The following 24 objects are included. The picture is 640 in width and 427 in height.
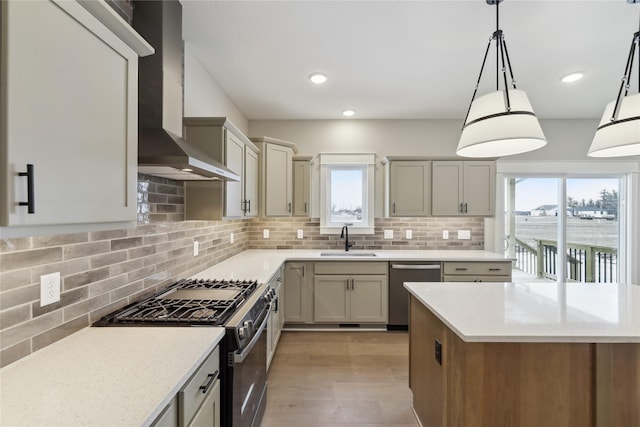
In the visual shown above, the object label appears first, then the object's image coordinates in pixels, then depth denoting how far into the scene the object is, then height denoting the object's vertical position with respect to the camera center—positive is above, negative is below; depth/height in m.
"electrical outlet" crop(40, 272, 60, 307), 1.11 -0.29
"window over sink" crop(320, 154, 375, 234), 3.95 +0.34
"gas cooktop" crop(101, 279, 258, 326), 1.36 -0.50
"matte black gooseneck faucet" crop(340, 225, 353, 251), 3.89 -0.28
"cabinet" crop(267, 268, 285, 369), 2.49 -1.00
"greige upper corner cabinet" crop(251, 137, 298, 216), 3.28 +0.48
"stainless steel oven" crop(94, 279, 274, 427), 1.31 -0.52
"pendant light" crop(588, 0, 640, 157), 1.58 +0.51
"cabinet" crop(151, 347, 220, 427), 0.92 -0.67
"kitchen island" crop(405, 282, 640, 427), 1.31 -0.75
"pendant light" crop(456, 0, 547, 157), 1.42 +0.50
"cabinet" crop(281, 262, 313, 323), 3.40 -0.91
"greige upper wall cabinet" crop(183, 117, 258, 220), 2.14 +0.40
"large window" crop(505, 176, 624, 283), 3.99 -0.07
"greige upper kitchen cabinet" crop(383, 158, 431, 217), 3.69 +0.39
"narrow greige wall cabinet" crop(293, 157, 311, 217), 3.71 +0.40
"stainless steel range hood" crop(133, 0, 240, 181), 1.45 +0.66
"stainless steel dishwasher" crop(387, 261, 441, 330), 3.37 -0.75
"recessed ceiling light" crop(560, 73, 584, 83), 2.72 +1.35
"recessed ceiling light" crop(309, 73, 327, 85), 2.70 +1.33
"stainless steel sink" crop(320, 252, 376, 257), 3.69 -0.50
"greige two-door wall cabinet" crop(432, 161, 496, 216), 3.66 +0.36
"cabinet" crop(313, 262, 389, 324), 3.41 -0.93
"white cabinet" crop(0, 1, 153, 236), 0.68 +0.30
